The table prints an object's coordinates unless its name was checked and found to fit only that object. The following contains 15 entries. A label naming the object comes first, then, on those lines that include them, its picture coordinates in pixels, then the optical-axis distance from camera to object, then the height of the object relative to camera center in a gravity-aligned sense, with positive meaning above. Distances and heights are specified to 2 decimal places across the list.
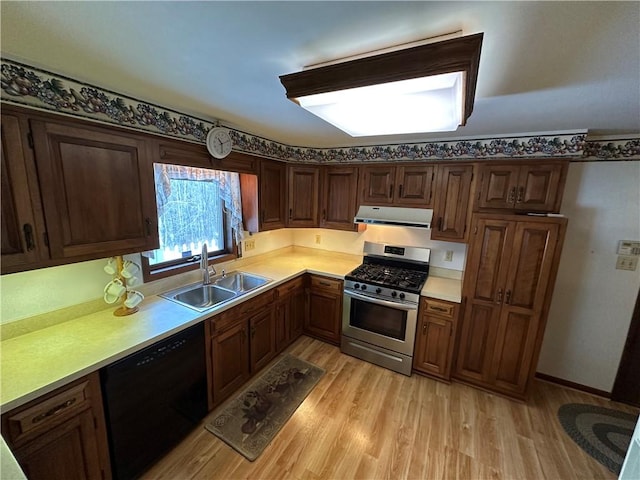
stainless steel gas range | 2.49 -1.09
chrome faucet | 2.30 -0.66
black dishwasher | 1.42 -1.28
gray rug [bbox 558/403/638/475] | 1.82 -1.71
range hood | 2.52 -0.17
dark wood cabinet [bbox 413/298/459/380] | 2.36 -1.26
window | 2.02 -0.23
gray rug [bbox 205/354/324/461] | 1.86 -1.73
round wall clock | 2.01 +0.39
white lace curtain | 1.86 +0.08
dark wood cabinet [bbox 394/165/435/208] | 2.53 +0.14
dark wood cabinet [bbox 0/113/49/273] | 1.16 -0.08
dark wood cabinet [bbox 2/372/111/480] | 1.10 -1.14
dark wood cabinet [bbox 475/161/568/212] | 2.05 +0.15
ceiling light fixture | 0.86 +0.44
